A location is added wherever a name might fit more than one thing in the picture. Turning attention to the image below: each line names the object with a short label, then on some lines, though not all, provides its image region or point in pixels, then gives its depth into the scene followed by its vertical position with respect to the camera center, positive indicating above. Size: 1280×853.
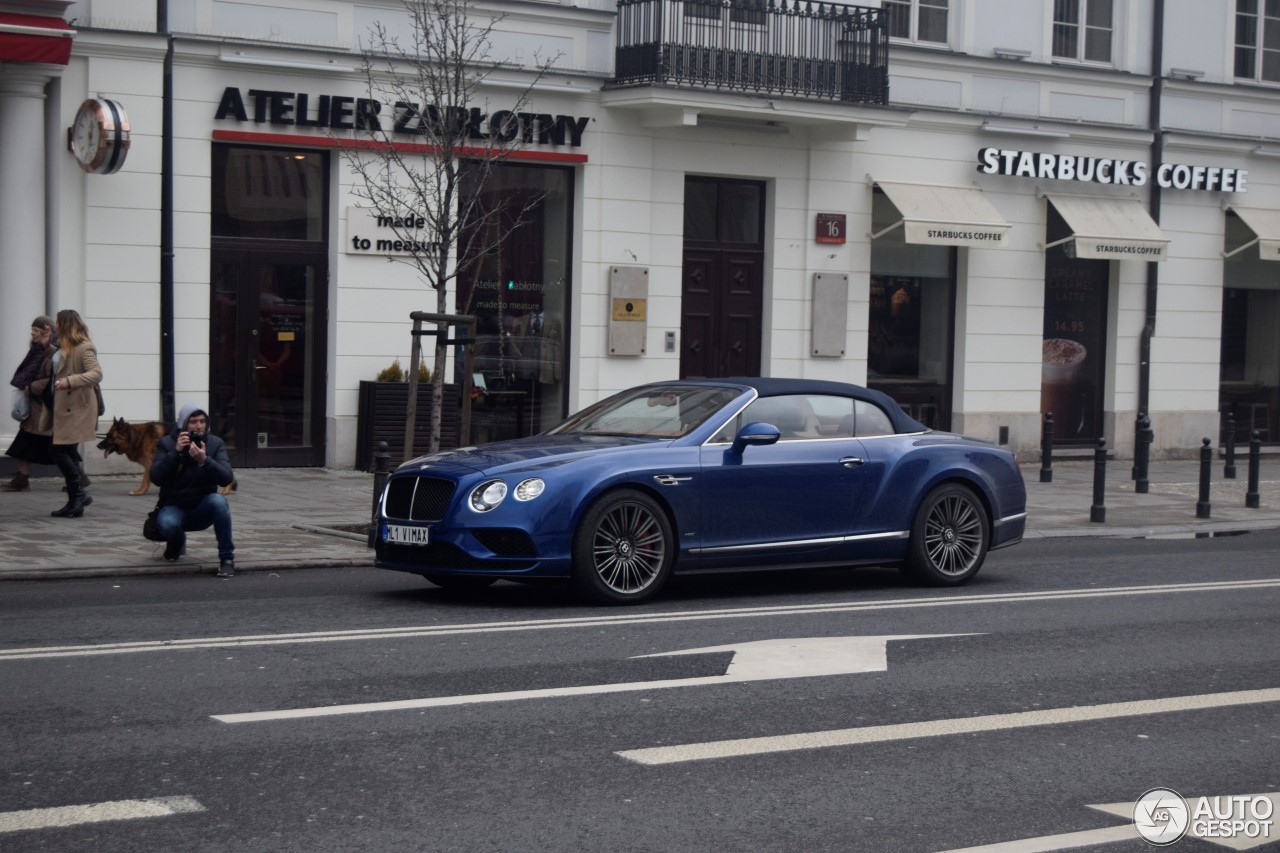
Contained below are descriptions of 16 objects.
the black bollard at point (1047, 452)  21.33 -1.17
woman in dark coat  15.29 -0.50
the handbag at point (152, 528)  12.05 -1.34
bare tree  18.64 +2.45
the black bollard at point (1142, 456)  20.35 -1.14
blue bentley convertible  10.37 -0.94
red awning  16.45 +2.83
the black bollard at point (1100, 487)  17.61 -1.31
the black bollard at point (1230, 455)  22.62 -1.22
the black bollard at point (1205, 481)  18.36 -1.28
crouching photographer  11.92 -1.01
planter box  19.22 -0.88
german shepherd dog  16.06 -0.97
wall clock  16.88 +1.97
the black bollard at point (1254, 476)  19.58 -1.30
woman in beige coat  14.88 -0.51
